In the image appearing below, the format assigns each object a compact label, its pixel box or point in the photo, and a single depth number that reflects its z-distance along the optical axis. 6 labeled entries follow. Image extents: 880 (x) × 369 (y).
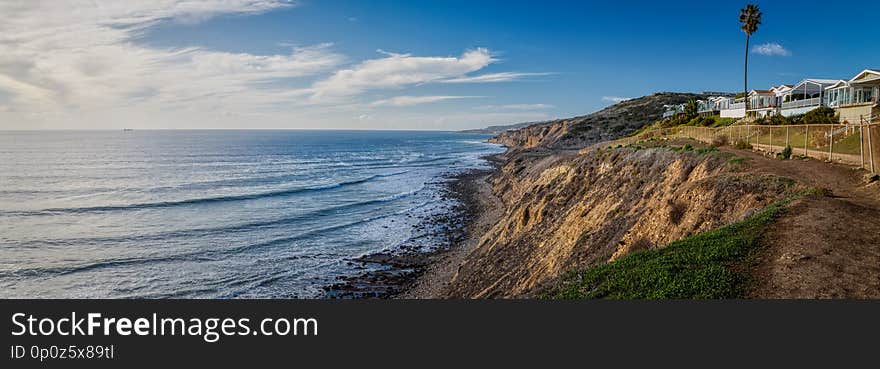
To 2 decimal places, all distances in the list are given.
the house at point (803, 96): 55.31
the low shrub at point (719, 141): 34.93
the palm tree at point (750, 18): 57.62
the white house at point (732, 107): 71.21
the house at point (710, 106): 85.01
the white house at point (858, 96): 42.83
